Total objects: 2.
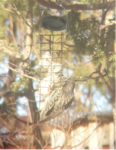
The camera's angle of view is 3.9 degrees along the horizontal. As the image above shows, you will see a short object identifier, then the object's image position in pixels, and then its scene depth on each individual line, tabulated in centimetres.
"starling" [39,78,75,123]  728
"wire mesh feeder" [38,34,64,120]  729
